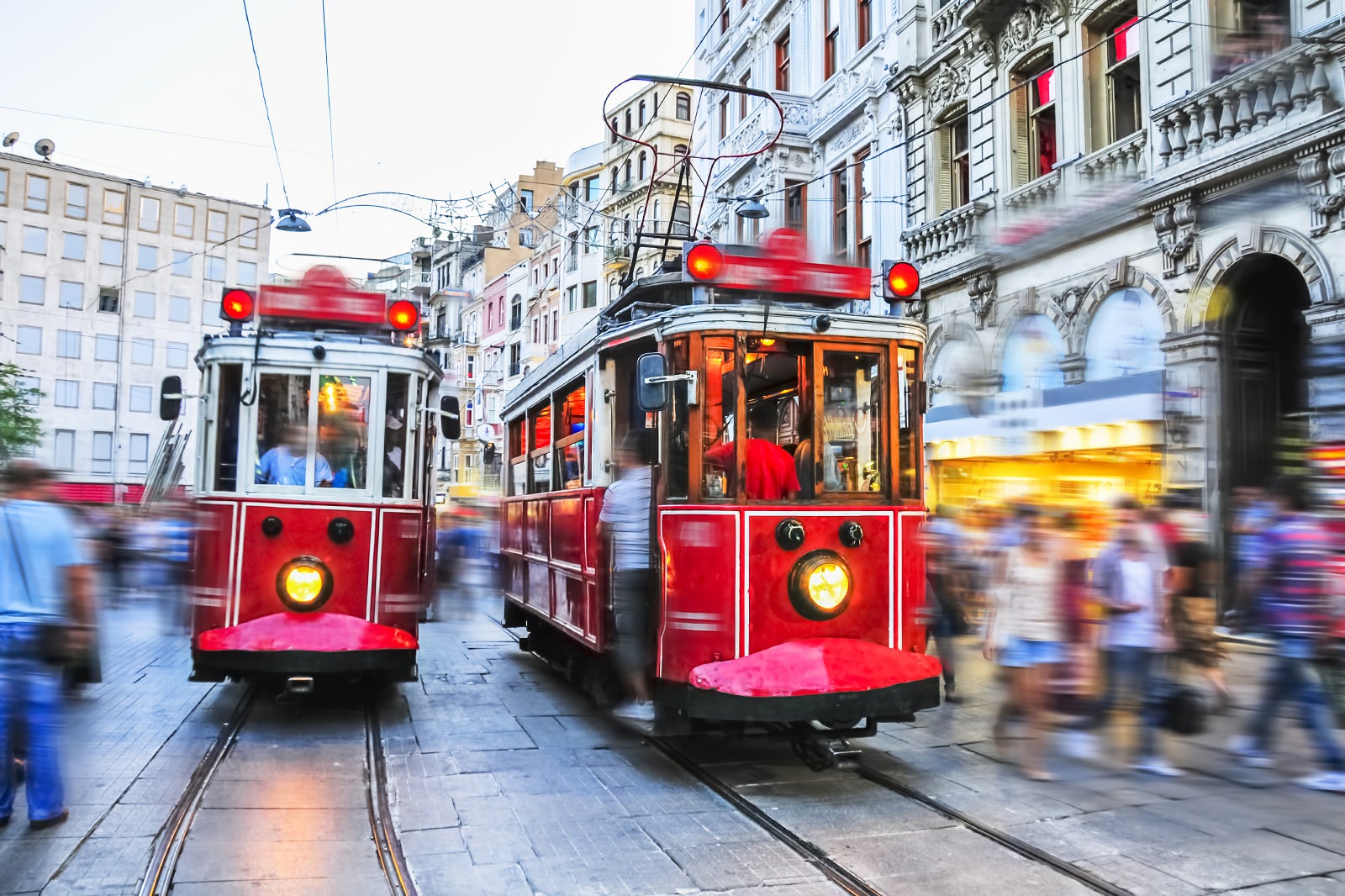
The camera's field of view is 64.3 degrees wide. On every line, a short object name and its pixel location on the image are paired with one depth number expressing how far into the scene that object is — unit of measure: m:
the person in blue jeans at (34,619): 5.08
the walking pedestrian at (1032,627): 6.80
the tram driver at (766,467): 6.62
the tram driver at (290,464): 8.19
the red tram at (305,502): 7.78
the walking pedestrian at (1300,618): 6.25
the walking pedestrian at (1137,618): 6.85
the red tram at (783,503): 6.33
